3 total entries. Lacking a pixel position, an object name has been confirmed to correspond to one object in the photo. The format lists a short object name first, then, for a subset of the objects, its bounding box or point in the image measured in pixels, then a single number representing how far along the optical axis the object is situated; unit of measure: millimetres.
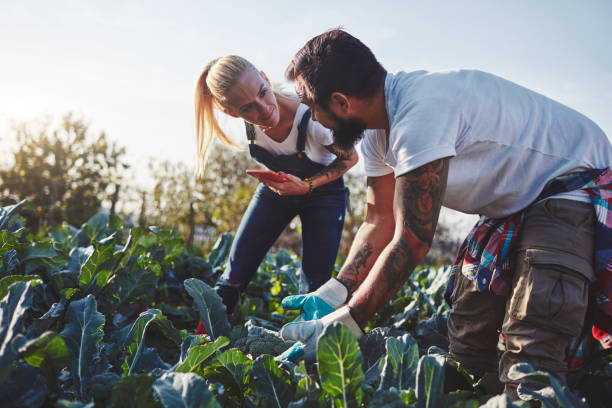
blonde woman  2826
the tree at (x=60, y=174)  15156
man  1556
